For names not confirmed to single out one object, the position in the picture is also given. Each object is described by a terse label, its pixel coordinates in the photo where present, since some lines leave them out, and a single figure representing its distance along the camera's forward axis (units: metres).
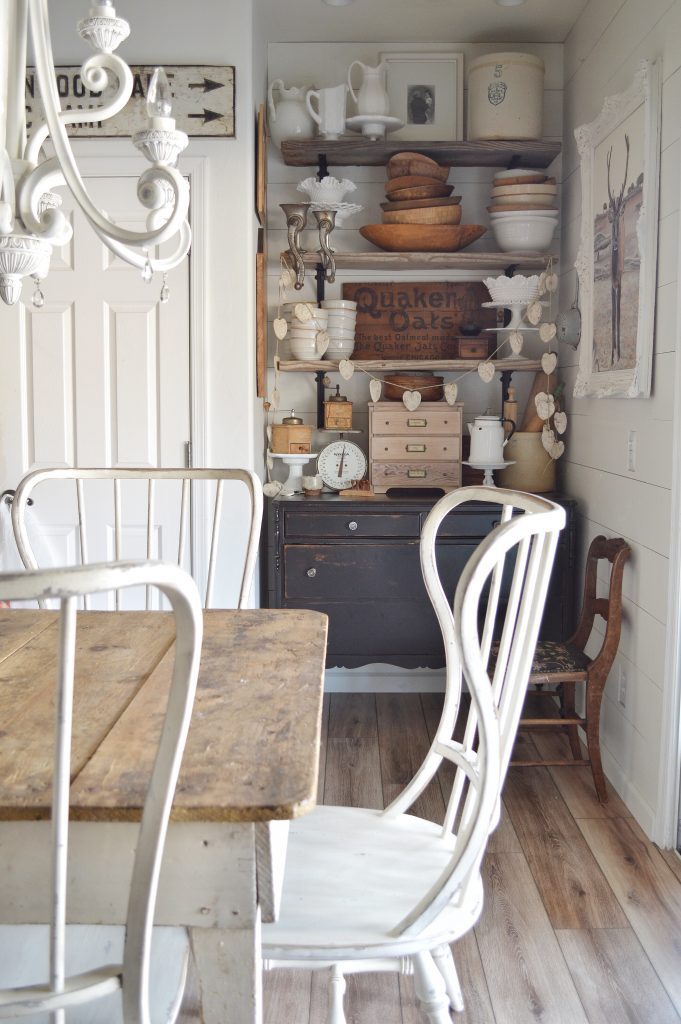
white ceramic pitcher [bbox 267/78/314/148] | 3.75
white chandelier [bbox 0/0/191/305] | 1.59
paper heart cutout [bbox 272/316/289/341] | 3.75
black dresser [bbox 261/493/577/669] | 3.61
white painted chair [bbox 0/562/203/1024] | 0.84
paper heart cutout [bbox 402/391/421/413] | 3.82
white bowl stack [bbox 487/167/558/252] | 3.71
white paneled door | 3.52
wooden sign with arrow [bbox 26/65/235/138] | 3.37
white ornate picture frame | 2.75
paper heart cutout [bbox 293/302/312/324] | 3.76
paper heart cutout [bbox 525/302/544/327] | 3.72
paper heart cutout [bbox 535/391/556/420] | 3.74
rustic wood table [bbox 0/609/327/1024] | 1.06
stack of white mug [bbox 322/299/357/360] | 3.86
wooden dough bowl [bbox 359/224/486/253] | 3.75
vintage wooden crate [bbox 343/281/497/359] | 4.04
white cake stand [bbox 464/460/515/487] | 3.80
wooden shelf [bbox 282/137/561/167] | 3.68
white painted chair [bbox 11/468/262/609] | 2.18
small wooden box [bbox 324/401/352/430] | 3.89
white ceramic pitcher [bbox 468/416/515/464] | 3.77
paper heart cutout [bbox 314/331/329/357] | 3.81
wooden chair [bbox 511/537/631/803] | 2.96
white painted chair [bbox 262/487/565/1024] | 1.30
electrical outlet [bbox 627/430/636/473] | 2.98
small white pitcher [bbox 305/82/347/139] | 3.73
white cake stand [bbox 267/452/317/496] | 3.85
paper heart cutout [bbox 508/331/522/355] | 3.78
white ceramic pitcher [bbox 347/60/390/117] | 3.72
